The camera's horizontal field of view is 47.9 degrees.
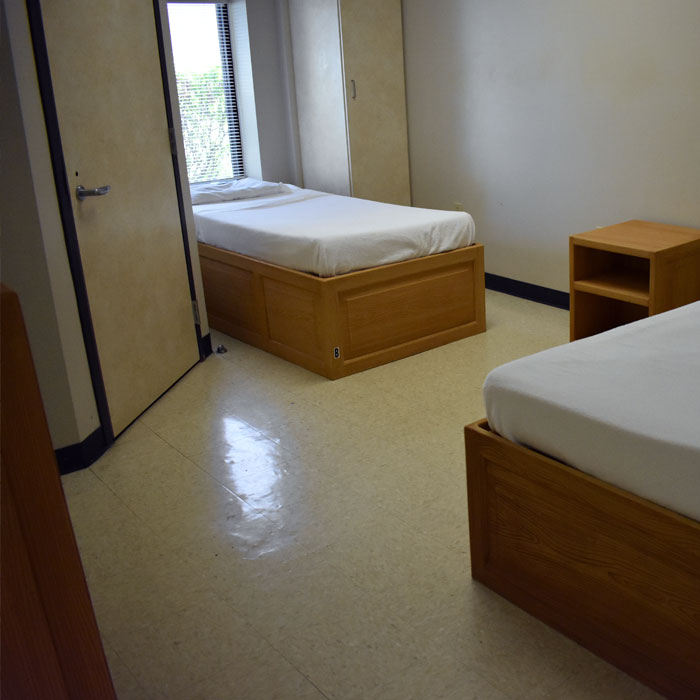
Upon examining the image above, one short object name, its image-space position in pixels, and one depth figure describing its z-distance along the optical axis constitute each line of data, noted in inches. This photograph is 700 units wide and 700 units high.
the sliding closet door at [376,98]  183.3
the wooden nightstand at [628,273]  126.4
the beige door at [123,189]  108.0
